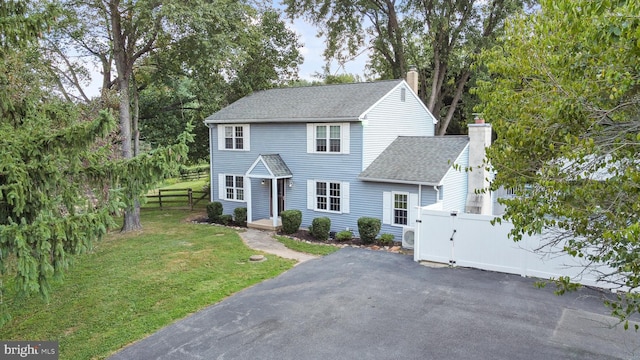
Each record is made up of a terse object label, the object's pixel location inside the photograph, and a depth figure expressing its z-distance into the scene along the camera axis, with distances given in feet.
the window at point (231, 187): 67.36
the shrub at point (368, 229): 50.49
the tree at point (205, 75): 63.46
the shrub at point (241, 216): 63.87
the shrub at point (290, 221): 56.46
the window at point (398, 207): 50.90
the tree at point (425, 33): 83.30
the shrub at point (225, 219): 65.05
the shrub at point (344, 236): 52.42
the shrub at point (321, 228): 53.47
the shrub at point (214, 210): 66.33
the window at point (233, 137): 65.72
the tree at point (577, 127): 12.06
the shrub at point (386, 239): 49.55
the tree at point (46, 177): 19.08
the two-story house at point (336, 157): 52.47
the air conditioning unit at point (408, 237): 45.42
